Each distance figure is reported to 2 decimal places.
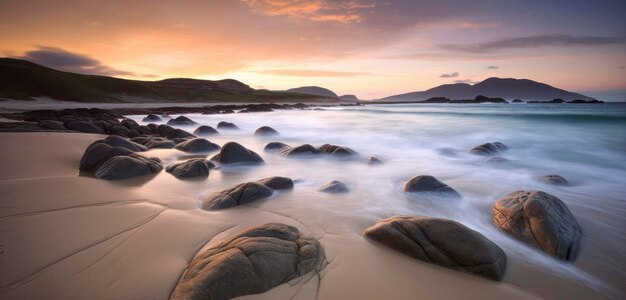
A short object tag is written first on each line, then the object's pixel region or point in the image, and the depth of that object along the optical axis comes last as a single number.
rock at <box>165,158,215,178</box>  5.93
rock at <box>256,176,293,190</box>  5.25
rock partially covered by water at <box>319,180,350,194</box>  5.44
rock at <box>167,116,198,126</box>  18.53
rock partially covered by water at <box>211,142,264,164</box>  7.35
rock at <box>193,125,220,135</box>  14.35
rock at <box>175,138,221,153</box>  8.84
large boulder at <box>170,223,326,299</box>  2.23
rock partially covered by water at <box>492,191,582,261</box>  3.35
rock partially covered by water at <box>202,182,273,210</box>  4.34
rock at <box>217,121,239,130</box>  17.13
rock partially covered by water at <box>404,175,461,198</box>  5.46
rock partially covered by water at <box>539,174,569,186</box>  6.47
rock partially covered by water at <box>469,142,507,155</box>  10.02
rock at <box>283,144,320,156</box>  8.95
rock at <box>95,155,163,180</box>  5.38
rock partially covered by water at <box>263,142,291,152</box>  9.86
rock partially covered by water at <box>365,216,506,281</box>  2.84
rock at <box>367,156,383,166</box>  8.48
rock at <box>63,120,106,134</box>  11.26
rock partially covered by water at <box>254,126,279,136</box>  15.09
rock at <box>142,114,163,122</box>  20.73
